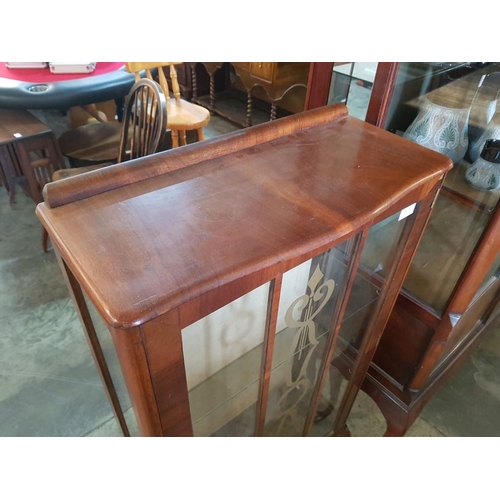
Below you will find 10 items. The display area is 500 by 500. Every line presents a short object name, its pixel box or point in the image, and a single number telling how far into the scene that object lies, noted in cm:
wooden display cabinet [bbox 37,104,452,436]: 39
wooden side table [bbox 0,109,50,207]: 169
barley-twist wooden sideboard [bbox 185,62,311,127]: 237
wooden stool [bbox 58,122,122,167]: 171
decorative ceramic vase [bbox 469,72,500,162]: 82
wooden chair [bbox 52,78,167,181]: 125
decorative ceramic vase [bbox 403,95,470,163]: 87
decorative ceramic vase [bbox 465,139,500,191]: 85
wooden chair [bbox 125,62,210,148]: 182
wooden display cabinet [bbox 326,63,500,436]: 81
